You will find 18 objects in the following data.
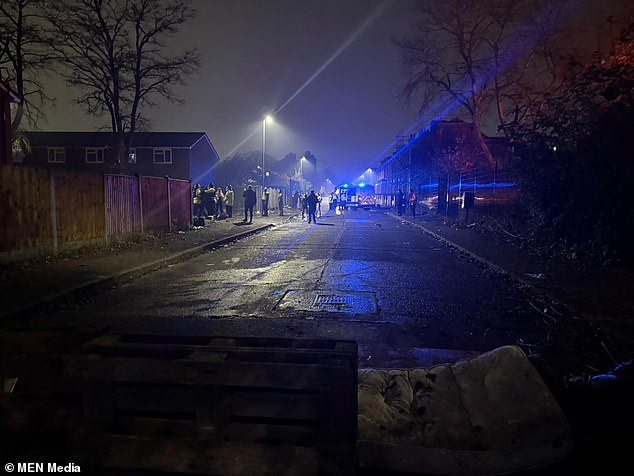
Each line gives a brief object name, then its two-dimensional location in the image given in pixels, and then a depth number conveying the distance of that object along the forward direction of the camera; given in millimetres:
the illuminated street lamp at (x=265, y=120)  33062
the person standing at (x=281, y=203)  37972
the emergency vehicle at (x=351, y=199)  55156
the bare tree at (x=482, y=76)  24420
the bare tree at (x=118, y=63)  31234
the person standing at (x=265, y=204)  34719
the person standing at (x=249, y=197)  26781
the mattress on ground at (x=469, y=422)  2332
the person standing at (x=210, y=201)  27734
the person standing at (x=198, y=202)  26184
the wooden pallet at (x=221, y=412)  2055
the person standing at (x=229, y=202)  31059
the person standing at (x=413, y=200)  33366
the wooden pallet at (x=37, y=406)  2213
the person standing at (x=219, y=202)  29859
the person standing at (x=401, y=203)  38469
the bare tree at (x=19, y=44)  28016
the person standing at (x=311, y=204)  29609
